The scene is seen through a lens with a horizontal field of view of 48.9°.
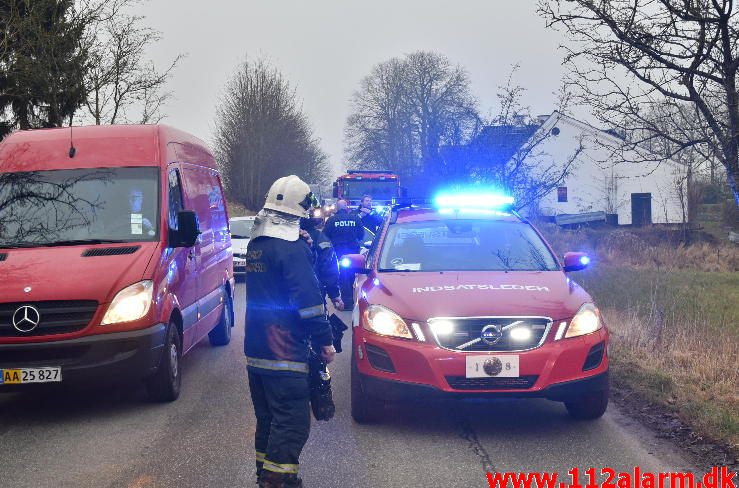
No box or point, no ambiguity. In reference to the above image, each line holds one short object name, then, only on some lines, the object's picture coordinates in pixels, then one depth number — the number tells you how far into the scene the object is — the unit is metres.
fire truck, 29.12
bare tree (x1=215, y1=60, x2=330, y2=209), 53.16
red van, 6.32
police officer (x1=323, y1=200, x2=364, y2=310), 13.63
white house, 52.88
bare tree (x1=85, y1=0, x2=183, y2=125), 22.05
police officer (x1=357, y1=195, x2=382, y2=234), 15.14
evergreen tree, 19.91
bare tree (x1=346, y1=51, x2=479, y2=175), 68.56
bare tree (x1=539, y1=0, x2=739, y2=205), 9.55
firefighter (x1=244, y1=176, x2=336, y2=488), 4.15
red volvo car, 5.59
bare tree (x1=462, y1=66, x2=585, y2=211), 14.91
